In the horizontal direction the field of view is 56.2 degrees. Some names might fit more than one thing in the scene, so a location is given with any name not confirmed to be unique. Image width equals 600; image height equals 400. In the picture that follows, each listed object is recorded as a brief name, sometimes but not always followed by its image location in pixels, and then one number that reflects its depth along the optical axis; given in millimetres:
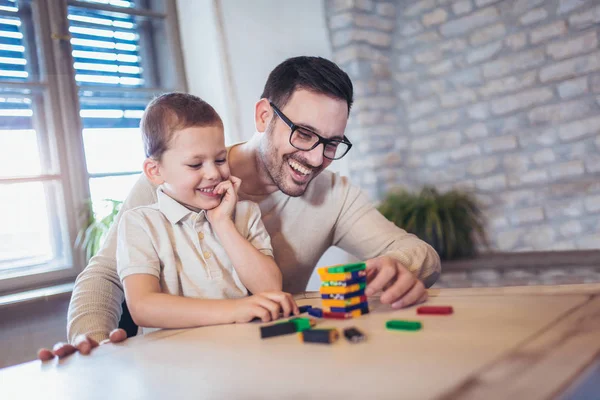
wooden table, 635
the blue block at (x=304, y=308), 1198
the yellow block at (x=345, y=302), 1082
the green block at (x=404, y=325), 912
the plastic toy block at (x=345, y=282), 1084
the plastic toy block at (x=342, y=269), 1087
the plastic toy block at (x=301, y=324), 1013
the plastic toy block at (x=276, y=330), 992
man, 1545
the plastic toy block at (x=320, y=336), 891
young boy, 1334
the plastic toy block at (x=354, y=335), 879
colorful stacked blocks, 1084
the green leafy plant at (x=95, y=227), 2979
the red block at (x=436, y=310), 1020
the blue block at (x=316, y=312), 1132
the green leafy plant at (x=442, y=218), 3553
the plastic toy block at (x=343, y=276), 1083
